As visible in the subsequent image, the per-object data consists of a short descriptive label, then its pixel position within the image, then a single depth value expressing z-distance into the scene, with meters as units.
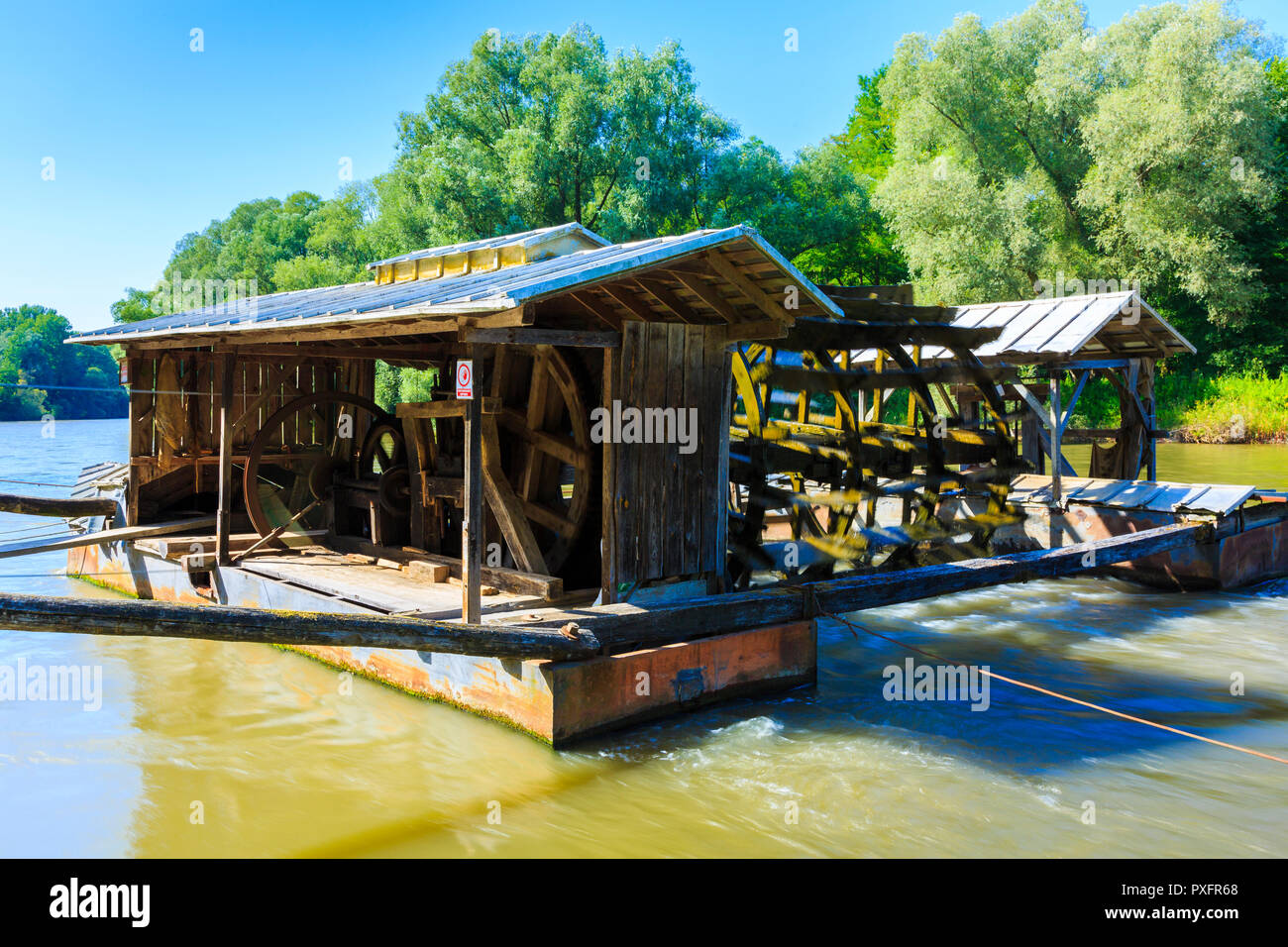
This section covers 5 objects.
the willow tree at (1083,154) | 23.64
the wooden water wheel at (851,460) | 10.76
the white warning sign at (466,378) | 6.20
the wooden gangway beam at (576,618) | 4.20
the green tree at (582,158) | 24.50
